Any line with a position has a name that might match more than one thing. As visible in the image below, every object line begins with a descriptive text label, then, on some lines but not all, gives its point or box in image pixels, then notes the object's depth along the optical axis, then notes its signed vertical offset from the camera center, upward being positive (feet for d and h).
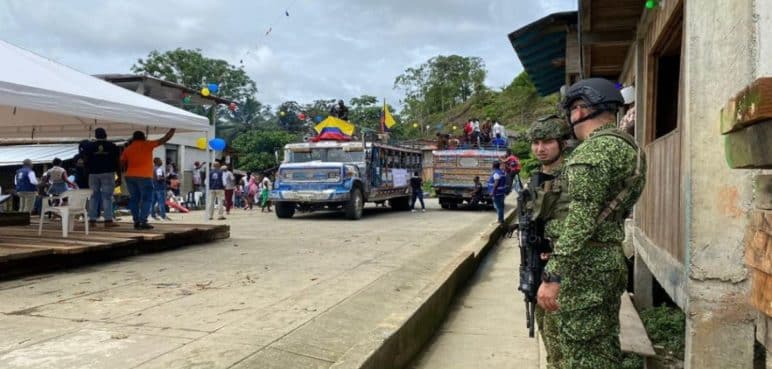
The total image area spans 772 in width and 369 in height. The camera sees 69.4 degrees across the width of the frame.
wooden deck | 19.73 -2.36
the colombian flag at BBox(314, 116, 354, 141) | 53.01 +5.93
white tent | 20.45 +3.68
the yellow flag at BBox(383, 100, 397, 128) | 79.60 +9.93
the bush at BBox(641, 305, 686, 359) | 11.68 -3.18
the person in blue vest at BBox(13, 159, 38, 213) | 40.04 -0.16
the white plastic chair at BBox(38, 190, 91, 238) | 23.79 -1.02
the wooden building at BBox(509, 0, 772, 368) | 4.84 +0.28
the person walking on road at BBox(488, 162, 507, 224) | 41.98 -0.24
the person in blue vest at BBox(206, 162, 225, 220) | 46.16 -0.44
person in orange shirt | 27.04 +0.53
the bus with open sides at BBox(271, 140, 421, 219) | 47.03 +0.92
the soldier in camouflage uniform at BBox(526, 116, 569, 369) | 9.28 +0.02
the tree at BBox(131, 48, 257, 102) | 158.51 +34.65
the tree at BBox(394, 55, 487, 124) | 202.69 +37.77
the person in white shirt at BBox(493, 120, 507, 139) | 75.47 +7.79
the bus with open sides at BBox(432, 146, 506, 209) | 61.62 +2.05
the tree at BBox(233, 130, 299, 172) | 128.16 +9.52
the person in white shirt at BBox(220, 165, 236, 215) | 57.59 -0.32
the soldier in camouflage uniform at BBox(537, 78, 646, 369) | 7.88 -0.88
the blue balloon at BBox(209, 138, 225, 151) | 54.72 +4.12
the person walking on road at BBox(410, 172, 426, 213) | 62.13 -0.13
